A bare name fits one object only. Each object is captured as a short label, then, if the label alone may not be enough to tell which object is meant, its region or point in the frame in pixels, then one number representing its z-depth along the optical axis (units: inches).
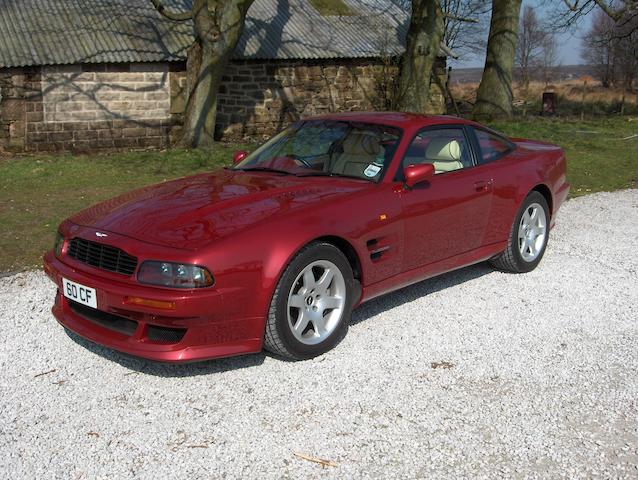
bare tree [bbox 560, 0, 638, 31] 691.4
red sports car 155.5
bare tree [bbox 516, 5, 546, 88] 2568.9
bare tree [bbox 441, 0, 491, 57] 1512.1
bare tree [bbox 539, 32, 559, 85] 2773.1
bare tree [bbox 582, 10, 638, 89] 1617.9
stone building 647.8
